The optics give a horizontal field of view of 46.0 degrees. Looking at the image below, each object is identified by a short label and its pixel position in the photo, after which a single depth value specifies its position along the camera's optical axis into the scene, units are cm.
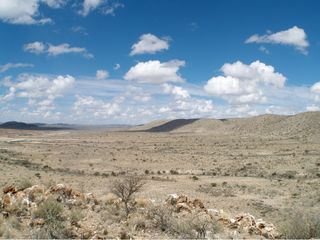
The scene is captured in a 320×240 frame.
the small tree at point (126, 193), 1696
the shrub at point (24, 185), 2097
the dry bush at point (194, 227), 1262
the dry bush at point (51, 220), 1169
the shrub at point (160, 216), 1378
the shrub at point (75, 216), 1385
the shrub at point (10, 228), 1183
